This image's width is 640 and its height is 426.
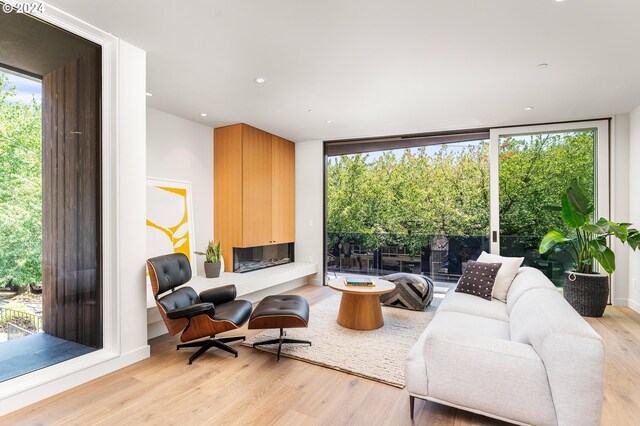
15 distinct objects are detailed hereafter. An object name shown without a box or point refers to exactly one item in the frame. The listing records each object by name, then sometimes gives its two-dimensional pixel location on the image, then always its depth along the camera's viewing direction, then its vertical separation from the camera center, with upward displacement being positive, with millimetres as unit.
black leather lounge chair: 2734 -849
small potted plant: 4406 -667
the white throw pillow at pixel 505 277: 3410 -687
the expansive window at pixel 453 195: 4699 +267
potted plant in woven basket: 3955 -446
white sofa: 1611 -860
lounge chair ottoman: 2816 -909
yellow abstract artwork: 4105 -85
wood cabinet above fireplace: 4875 +378
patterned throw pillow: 3445 -734
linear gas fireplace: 4961 -744
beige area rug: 2686 -1279
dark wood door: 2439 +76
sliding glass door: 4594 +468
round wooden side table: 3557 -1061
